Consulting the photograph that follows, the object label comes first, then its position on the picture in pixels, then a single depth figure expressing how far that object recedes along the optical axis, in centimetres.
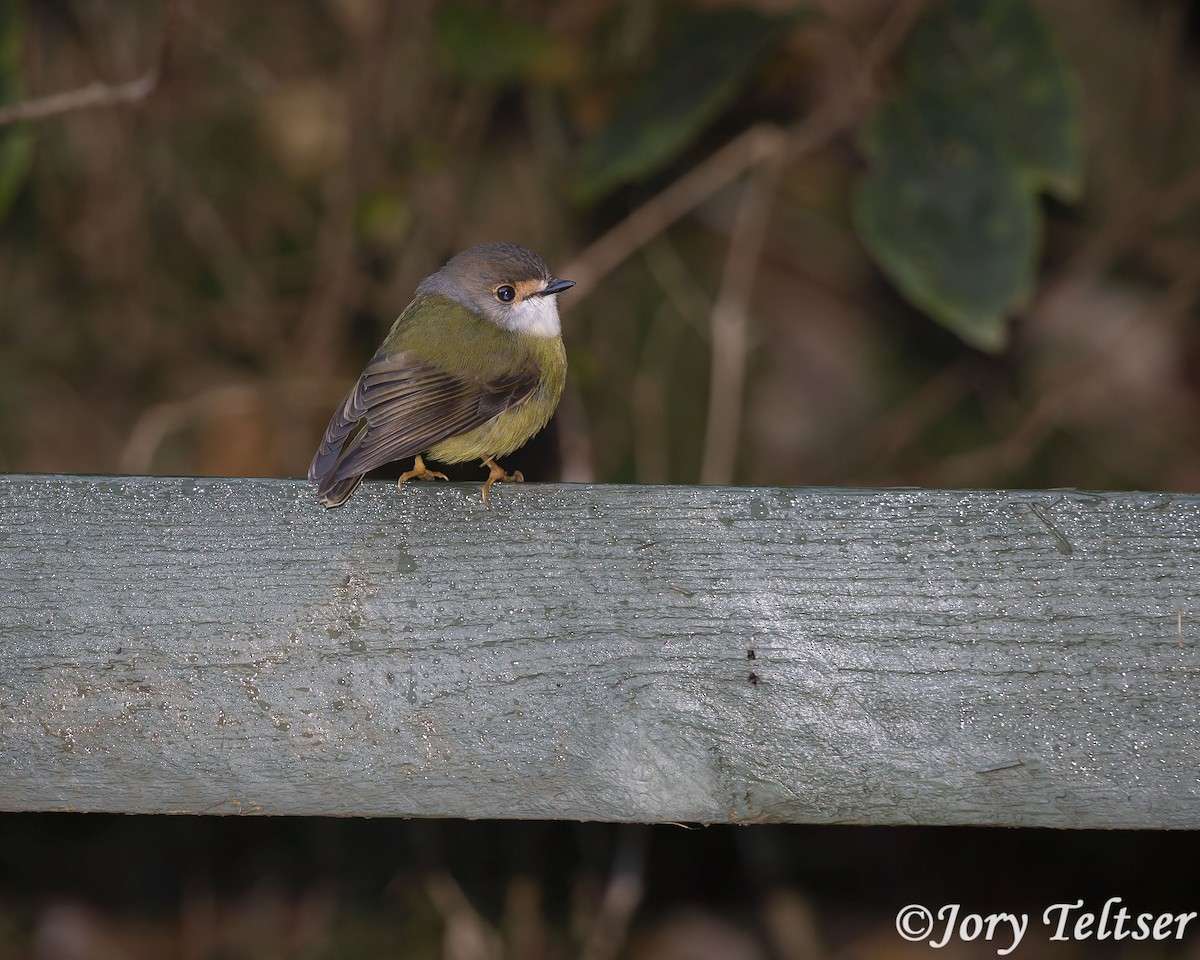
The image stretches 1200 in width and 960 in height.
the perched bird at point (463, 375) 566
